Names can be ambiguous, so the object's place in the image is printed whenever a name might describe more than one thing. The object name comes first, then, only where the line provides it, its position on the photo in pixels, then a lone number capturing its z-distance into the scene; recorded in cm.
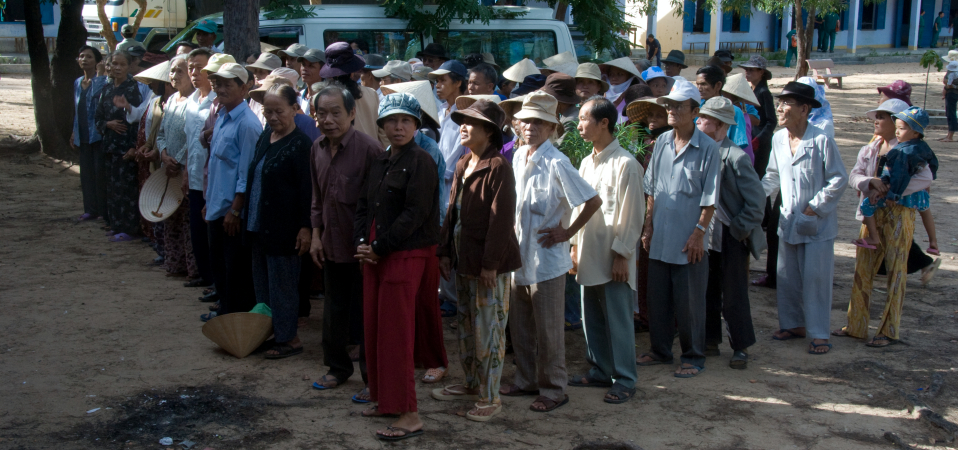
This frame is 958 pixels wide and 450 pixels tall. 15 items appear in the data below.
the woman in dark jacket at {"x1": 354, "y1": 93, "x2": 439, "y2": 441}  387
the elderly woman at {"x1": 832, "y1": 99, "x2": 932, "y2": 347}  541
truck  1538
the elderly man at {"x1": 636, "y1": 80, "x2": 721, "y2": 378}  468
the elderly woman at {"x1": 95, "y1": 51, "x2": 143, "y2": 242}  782
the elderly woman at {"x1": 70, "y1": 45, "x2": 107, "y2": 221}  864
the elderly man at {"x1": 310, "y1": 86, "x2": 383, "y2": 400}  423
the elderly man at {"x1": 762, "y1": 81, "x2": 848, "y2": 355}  515
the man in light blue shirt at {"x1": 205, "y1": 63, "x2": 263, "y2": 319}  524
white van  953
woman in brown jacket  393
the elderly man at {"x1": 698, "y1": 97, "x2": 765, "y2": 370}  488
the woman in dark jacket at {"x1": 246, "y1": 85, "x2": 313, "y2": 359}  469
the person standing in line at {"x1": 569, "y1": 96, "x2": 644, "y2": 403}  446
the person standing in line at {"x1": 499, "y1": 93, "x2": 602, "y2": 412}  417
